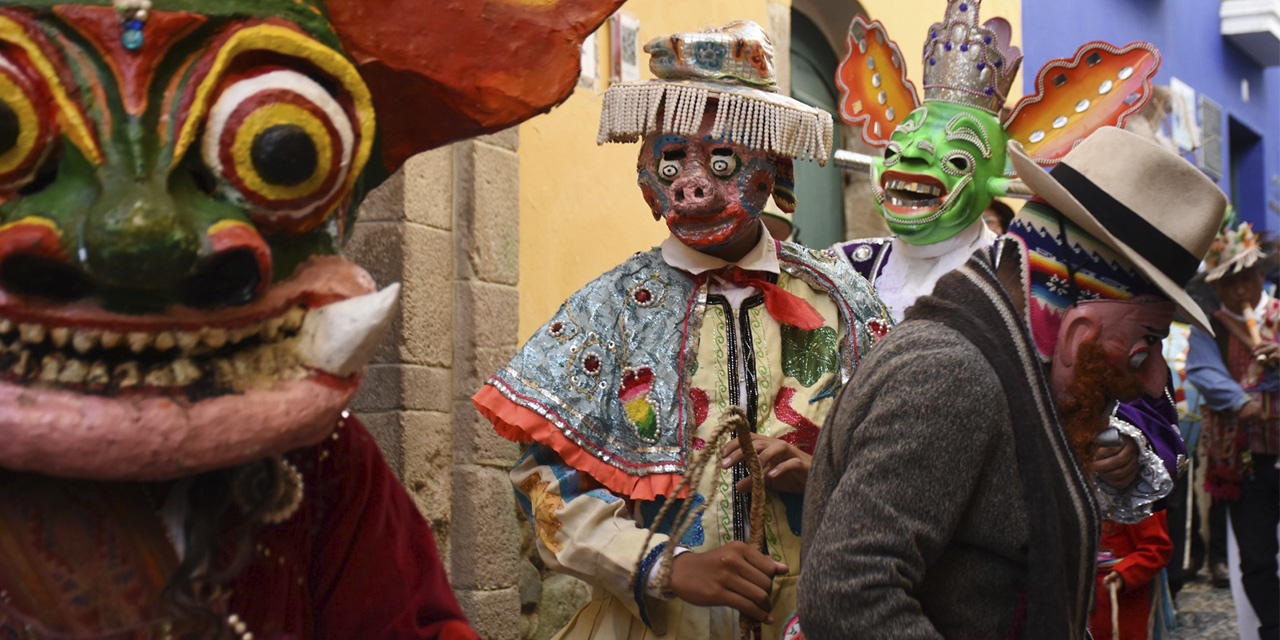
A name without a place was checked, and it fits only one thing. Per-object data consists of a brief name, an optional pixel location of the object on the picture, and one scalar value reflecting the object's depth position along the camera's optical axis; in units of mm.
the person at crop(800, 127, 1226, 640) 2127
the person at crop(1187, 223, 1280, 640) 6668
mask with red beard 2342
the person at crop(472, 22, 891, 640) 2908
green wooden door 8125
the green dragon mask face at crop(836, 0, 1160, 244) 4355
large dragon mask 1528
